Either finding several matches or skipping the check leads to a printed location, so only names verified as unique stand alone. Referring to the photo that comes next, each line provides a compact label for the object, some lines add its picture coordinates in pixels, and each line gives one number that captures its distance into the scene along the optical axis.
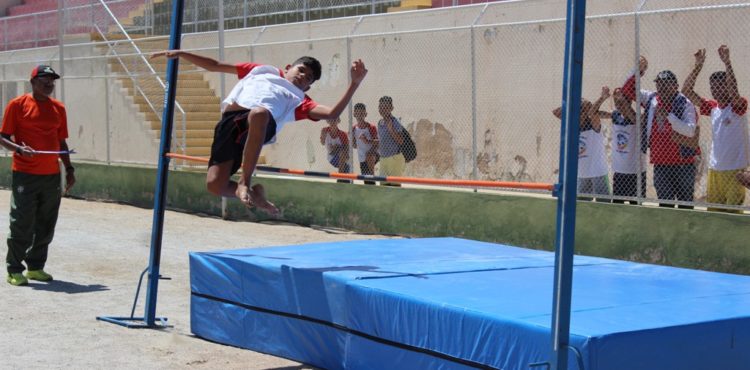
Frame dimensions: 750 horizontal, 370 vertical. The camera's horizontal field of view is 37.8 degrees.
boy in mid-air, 7.04
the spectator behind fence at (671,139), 11.33
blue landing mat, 5.15
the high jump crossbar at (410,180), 5.74
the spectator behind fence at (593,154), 12.34
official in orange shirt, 9.63
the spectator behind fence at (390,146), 15.10
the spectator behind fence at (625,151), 11.94
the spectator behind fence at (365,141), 15.30
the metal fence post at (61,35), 20.54
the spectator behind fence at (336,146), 15.82
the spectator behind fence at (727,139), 10.97
